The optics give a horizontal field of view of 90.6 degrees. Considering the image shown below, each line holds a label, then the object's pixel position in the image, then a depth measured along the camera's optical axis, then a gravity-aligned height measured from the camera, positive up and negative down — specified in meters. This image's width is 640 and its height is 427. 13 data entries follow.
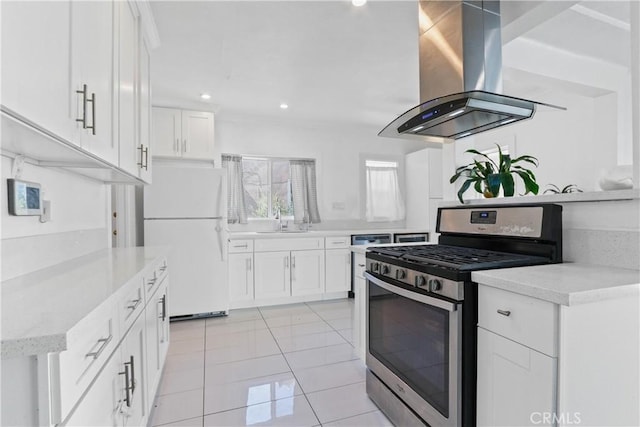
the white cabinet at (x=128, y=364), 0.85 -0.55
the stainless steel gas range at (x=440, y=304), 1.24 -0.43
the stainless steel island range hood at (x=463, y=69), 1.74 +0.85
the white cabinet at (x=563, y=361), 0.96 -0.49
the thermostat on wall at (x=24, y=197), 1.27 +0.06
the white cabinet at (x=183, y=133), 3.79 +0.95
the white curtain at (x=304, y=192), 4.55 +0.27
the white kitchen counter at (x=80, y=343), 0.66 -0.35
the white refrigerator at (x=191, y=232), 3.35 -0.22
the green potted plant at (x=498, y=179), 1.84 +0.19
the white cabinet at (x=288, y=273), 3.80 -0.77
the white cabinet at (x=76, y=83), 0.85 +0.46
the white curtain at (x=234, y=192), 4.23 +0.25
